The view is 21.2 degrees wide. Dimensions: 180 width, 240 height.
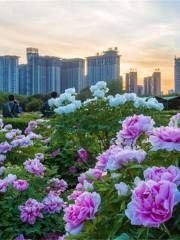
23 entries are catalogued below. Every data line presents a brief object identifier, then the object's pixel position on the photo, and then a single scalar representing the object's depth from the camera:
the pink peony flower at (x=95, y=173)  1.83
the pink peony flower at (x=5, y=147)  4.68
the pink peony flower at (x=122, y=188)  1.43
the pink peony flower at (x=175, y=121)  1.89
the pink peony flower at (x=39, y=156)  4.34
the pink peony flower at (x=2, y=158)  4.43
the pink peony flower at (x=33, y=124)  6.72
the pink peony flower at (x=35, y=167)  3.55
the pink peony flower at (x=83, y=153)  5.05
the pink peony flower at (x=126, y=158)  1.57
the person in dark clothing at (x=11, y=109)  10.48
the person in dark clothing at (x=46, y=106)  8.88
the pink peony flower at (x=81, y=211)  1.45
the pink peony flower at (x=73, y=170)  5.36
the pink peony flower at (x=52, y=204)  3.26
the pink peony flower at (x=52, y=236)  3.21
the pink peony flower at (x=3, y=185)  3.22
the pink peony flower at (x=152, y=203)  1.22
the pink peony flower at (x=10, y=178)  3.29
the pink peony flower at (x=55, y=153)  5.54
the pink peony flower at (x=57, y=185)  3.67
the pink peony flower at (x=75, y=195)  1.92
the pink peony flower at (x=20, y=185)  3.22
